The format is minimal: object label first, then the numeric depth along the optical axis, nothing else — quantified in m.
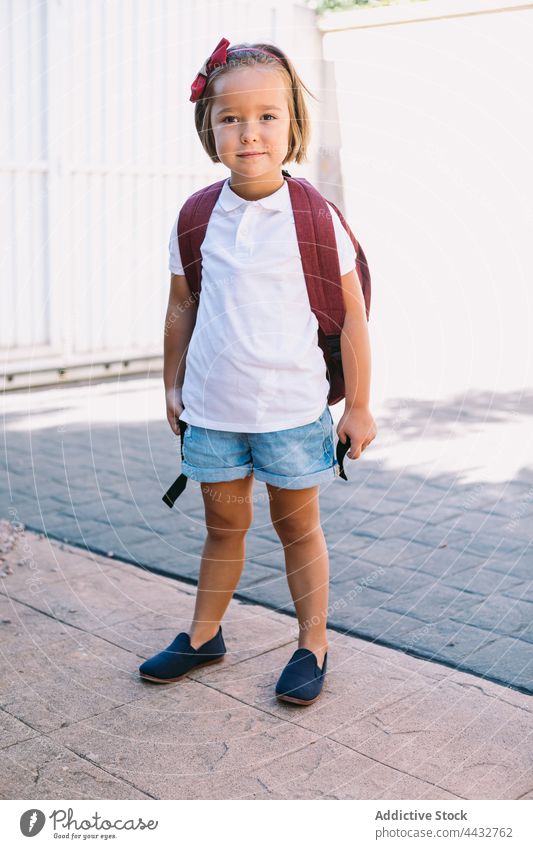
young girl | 2.60
